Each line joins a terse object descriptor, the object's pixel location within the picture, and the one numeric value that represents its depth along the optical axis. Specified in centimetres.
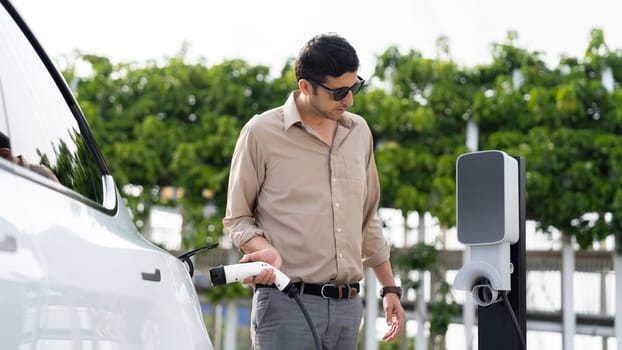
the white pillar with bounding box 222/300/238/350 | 699
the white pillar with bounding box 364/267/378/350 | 654
